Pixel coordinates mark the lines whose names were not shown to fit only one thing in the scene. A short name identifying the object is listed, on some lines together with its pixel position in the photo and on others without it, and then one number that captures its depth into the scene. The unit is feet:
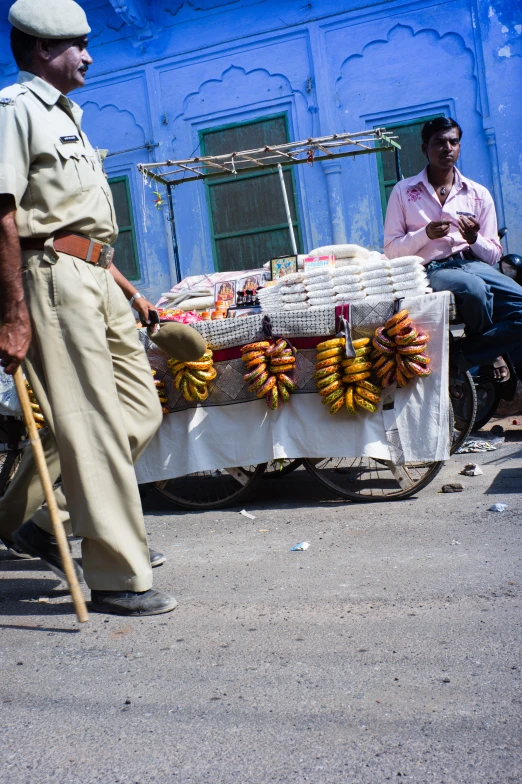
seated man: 16.65
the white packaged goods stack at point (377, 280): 15.55
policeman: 9.84
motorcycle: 20.53
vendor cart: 15.26
